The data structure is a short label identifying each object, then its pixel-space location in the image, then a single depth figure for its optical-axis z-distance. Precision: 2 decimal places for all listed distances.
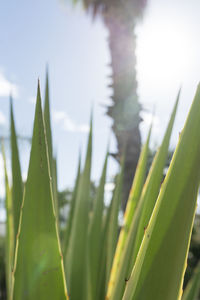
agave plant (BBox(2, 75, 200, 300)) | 0.35
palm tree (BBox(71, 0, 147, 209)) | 2.61
